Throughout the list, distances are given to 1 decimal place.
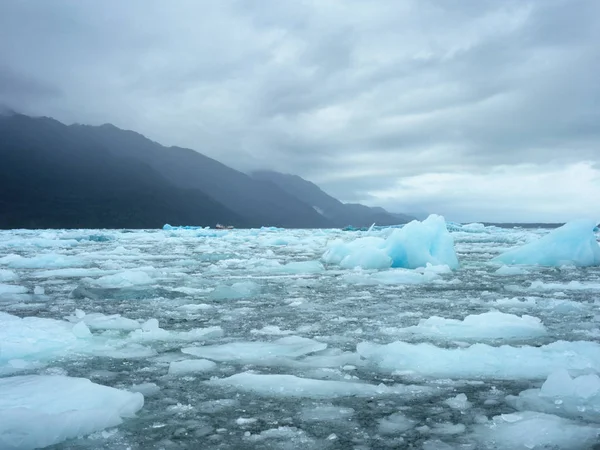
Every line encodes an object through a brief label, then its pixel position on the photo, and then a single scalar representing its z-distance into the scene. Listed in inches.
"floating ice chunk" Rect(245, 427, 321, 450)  84.5
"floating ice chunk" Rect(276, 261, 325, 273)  416.2
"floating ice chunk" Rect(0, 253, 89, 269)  451.8
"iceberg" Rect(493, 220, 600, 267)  476.4
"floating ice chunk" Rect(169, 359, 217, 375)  131.0
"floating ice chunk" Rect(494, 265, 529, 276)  388.5
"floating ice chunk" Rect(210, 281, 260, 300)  269.1
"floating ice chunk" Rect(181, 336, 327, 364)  144.1
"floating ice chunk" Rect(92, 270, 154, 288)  312.2
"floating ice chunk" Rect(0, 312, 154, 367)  145.6
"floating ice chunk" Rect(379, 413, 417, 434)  91.0
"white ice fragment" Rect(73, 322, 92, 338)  164.4
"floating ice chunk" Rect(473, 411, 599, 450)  83.4
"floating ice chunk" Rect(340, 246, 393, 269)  446.6
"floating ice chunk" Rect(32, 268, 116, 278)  374.3
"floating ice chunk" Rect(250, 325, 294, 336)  175.9
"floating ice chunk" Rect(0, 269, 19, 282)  353.2
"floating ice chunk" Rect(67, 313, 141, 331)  184.7
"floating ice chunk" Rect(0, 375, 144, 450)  84.1
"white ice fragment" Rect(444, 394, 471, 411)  103.3
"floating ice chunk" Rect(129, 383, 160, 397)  112.3
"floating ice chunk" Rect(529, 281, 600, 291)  293.0
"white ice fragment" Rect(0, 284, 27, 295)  282.7
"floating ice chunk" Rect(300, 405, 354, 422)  96.9
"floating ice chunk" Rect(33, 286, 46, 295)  280.3
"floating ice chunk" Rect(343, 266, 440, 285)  338.0
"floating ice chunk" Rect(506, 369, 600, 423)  100.0
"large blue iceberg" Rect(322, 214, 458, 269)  441.4
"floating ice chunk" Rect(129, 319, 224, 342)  168.1
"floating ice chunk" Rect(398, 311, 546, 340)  171.8
